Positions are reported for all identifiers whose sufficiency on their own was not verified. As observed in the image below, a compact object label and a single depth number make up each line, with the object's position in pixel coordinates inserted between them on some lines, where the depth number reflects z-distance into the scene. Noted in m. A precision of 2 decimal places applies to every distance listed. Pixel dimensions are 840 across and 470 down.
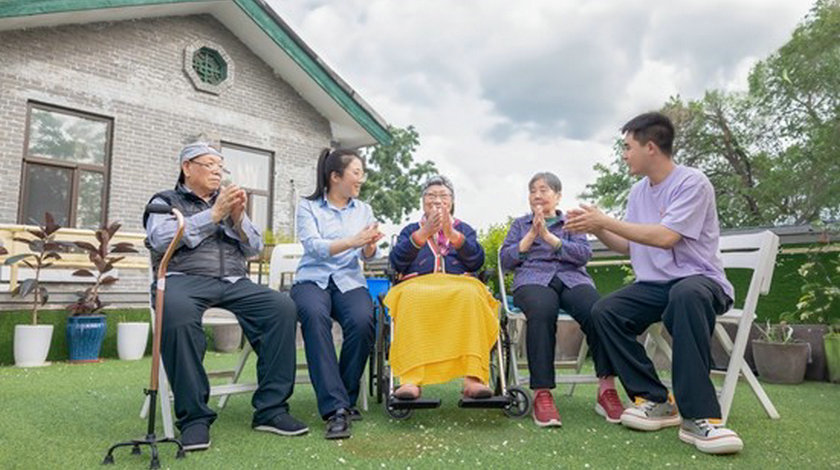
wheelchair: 2.71
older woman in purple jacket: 2.95
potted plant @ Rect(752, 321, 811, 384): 4.47
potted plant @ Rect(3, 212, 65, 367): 5.29
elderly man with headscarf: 2.54
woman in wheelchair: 2.76
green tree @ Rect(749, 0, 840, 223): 15.29
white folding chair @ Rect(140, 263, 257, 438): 2.58
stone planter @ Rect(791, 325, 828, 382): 4.63
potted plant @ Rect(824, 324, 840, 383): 4.45
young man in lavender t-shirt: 2.48
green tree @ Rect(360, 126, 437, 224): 27.44
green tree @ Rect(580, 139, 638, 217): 24.51
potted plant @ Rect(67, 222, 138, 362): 5.57
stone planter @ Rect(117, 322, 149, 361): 5.91
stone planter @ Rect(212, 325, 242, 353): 6.77
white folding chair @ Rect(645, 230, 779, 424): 2.70
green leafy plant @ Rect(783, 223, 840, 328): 4.98
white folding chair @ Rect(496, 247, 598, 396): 3.14
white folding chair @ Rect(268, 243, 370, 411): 3.60
